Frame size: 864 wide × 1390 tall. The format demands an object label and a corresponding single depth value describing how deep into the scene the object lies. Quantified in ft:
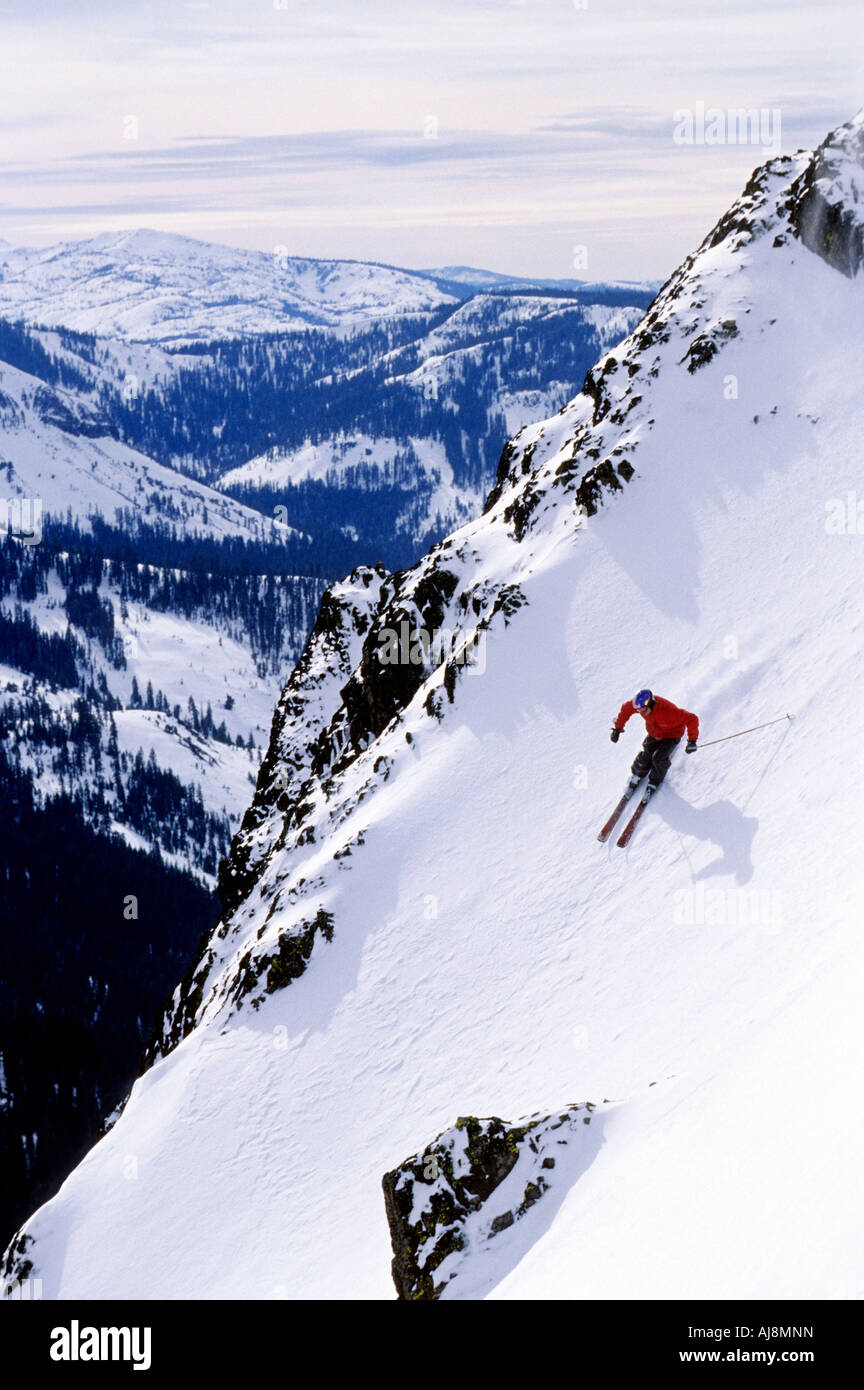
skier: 89.66
